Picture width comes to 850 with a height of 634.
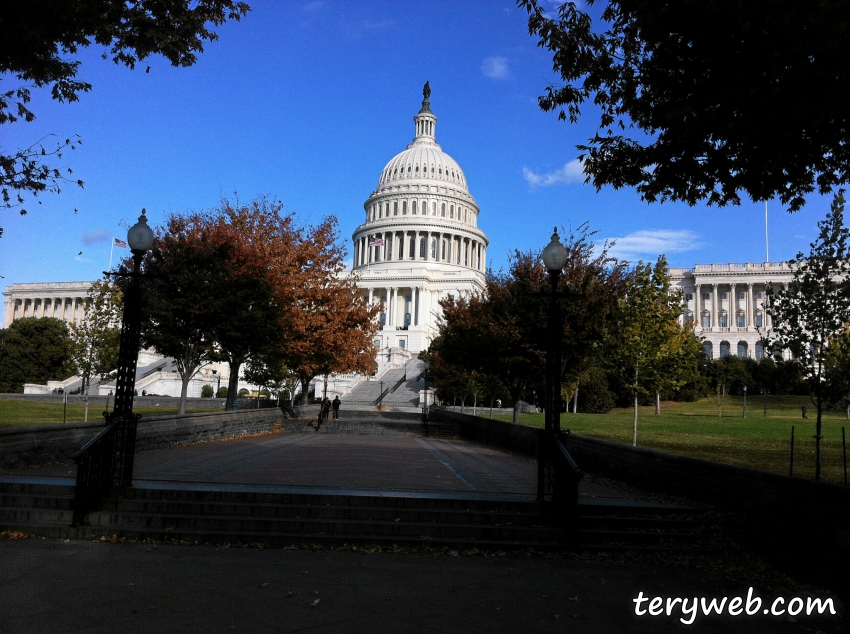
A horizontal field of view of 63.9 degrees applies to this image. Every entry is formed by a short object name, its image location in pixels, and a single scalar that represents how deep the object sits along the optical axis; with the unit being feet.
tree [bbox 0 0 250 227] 31.07
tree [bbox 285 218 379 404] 103.14
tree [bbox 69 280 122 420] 90.33
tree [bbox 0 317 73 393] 224.53
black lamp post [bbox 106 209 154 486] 36.09
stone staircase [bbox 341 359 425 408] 187.73
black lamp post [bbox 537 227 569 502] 35.12
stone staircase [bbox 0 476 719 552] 30.83
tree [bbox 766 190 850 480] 40.34
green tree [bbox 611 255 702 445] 68.03
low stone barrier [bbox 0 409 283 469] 44.32
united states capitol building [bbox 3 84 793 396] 336.70
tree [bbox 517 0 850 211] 24.89
